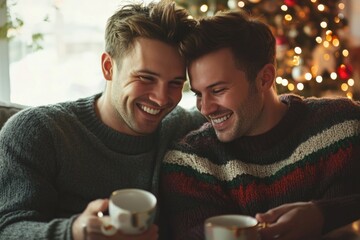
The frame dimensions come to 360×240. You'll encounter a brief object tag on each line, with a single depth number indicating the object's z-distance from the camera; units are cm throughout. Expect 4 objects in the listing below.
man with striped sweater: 168
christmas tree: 287
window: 276
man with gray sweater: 152
